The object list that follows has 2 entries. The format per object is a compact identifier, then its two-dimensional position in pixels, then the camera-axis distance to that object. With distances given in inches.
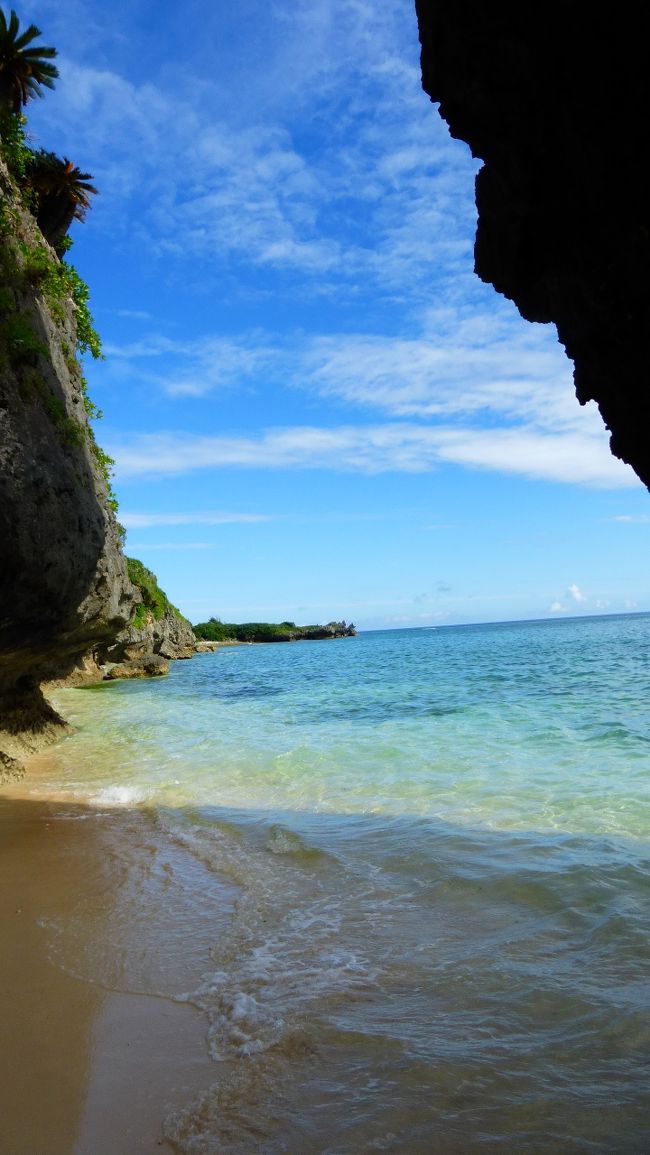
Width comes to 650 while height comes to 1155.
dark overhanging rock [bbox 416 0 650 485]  141.5
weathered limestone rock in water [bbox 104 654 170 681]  1443.2
